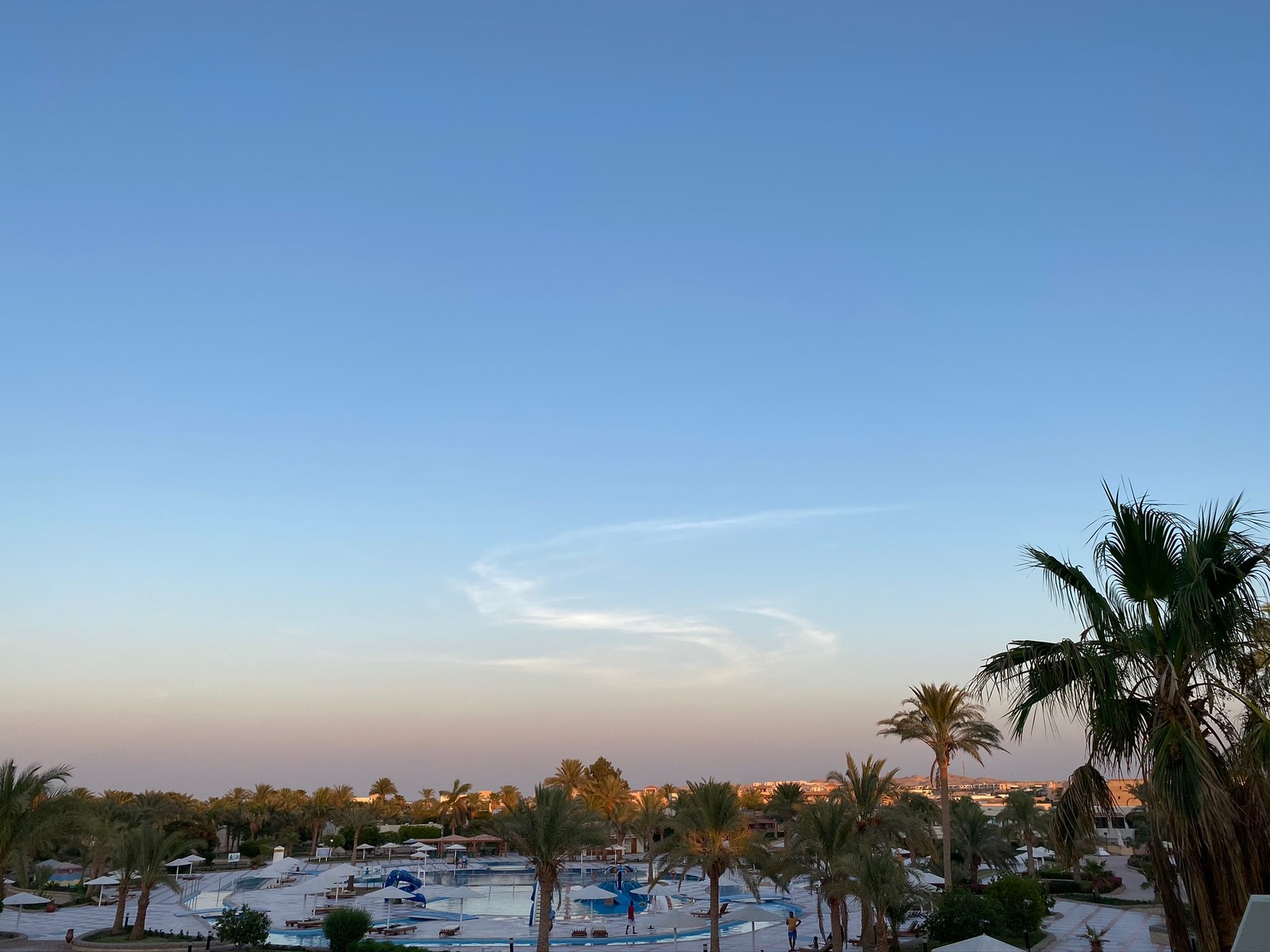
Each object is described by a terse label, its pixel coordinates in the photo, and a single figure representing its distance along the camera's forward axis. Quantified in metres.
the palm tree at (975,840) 43.38
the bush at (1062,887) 46.81
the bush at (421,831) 81.75
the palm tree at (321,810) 78.25
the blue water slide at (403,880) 51.62
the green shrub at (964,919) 26.25
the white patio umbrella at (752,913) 29.50
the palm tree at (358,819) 68.00
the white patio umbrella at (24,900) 40.75
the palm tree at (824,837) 27.56
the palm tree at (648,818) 59.81
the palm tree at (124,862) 32.53
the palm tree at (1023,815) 51.81
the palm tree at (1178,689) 9.09
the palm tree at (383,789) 103.12
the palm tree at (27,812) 22.77
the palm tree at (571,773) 85.12
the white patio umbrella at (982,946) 19.55
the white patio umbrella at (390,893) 39.76
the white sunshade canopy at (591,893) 40.38
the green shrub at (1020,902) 29.14
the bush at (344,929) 27.94
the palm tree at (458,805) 90.19
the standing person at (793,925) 33.16
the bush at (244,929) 29.53
